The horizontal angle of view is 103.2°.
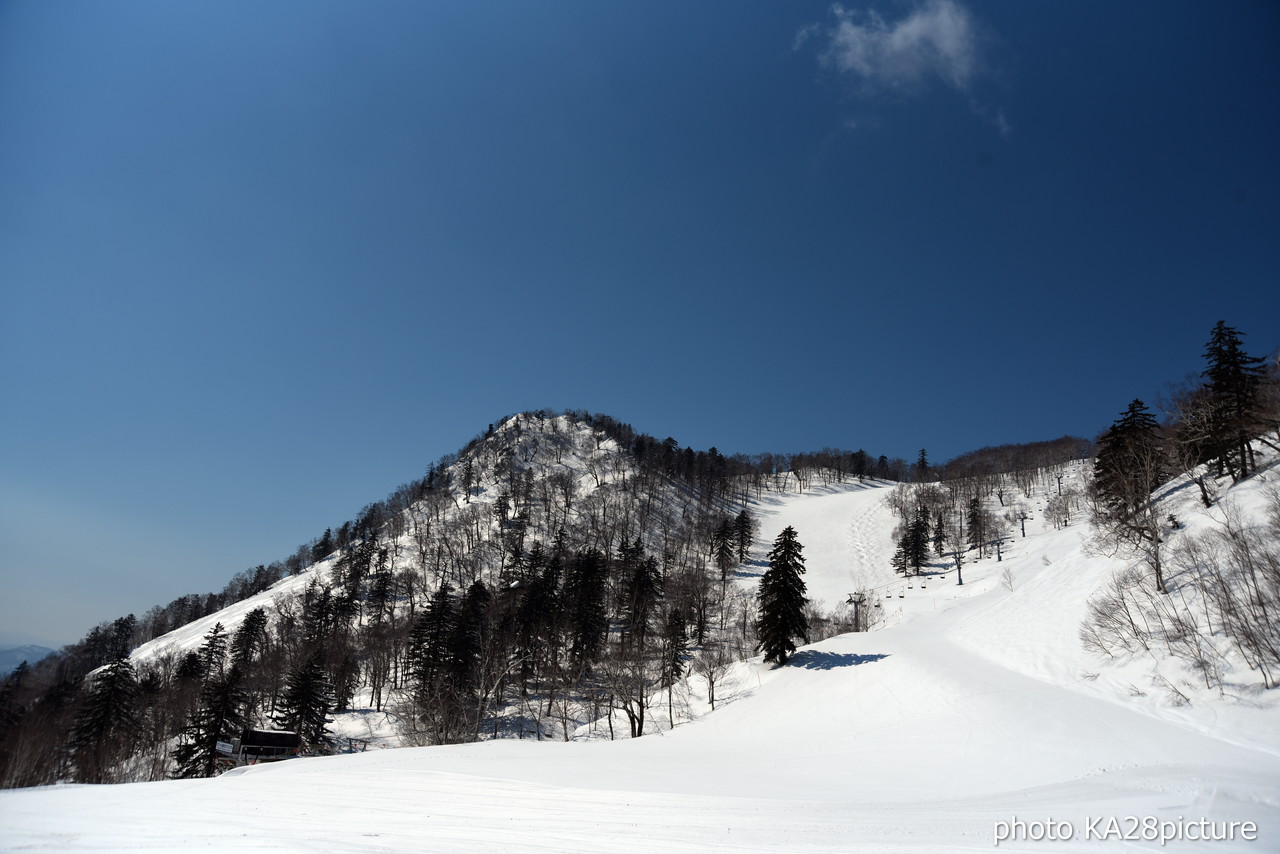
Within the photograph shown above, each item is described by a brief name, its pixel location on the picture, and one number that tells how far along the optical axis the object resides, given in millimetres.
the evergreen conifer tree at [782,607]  39688
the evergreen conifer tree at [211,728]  32969
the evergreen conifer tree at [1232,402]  31625
